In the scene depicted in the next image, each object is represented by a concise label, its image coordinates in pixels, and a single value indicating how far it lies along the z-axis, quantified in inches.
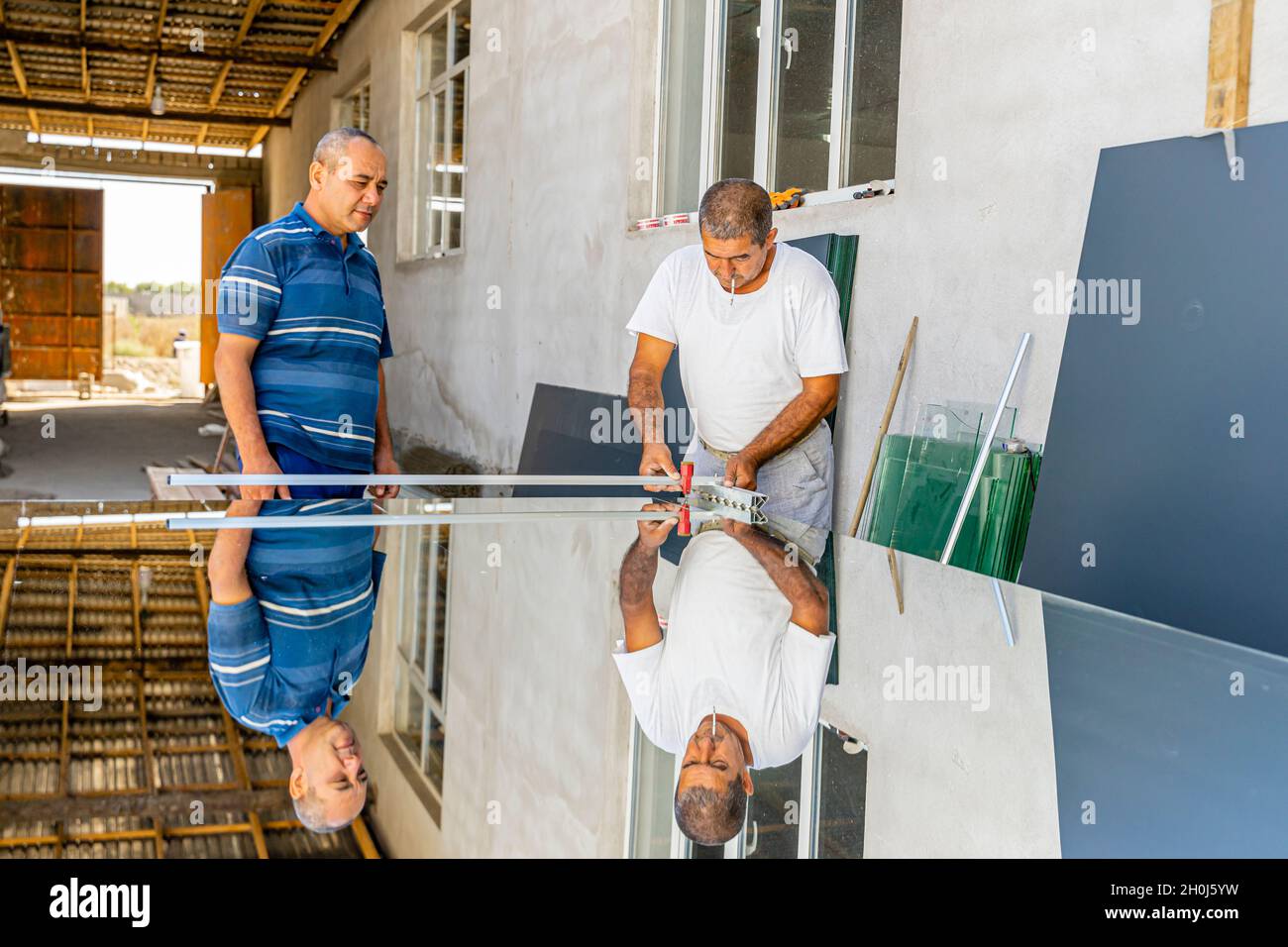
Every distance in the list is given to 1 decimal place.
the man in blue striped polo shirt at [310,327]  106.4
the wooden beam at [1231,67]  108.2
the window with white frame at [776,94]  177.3
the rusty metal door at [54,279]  749.3
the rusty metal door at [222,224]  769.6
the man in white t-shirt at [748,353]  126.6
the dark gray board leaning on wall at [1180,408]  102.2
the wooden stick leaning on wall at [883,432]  156.6
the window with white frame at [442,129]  395.2
